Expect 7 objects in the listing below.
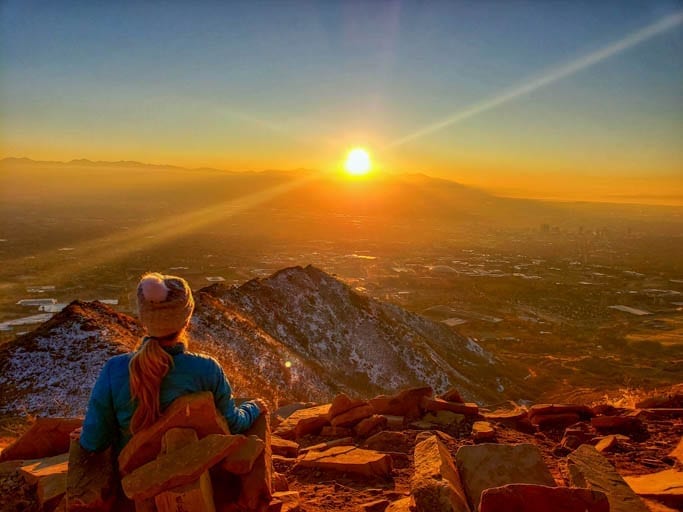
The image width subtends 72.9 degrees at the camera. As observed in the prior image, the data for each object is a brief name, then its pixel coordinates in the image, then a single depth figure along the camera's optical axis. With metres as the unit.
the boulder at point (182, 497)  2.90
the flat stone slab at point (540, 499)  3.23
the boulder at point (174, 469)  2.90
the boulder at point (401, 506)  3.94
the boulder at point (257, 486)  3.39
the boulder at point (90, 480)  3.16
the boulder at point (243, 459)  3.31
